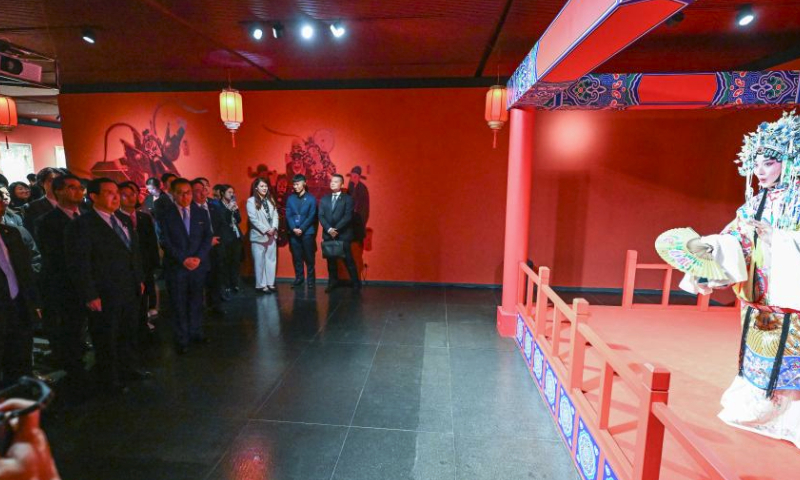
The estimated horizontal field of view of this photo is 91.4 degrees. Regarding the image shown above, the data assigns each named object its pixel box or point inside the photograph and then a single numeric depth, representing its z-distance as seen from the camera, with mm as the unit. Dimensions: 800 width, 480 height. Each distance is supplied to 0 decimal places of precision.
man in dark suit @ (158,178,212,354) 3332
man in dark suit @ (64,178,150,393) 2621
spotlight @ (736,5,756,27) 3173
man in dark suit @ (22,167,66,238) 3537
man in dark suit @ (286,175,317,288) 5418
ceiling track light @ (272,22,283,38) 3685
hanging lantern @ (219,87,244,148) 4559
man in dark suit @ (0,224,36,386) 2330
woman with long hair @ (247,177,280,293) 5226
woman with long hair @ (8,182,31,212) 4035
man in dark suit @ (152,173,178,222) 3338
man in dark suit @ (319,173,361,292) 5305
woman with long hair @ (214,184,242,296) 4988
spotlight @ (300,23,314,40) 3736
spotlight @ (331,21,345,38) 3632
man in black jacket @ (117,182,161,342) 3596
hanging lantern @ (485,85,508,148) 4109
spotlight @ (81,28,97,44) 3868
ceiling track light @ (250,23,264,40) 3745
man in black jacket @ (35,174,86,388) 2764
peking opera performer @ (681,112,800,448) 1898
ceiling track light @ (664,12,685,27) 3219
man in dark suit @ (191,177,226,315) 4555
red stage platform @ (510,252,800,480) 1486
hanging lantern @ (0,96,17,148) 5293
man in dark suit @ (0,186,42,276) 3335
